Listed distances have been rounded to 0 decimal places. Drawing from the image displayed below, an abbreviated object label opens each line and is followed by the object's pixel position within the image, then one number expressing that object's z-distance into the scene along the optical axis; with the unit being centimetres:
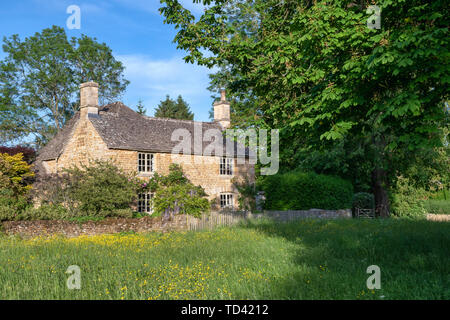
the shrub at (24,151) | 2714
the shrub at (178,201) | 2175
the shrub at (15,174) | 2016
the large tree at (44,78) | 4253
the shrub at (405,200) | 3178
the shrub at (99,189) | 2045
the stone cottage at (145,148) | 2527
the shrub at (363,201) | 3009
